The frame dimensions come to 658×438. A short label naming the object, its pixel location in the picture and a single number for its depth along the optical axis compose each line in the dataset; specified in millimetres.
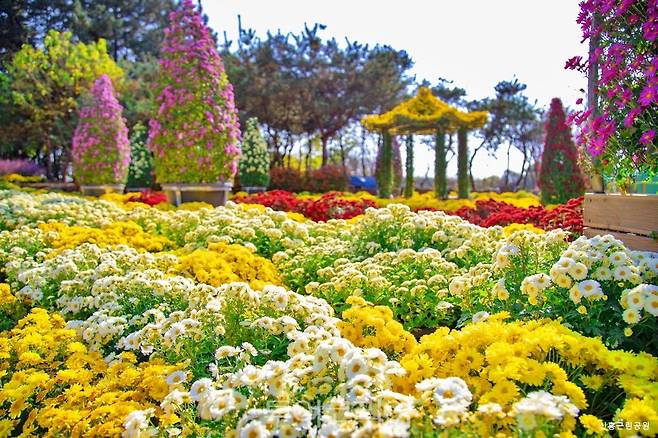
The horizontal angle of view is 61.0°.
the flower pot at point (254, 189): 17391
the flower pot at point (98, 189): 14453
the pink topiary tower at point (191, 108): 9289
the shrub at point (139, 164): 20562
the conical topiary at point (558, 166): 11508
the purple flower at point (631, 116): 3076
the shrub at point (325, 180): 21500
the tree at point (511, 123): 31422
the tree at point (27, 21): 26719
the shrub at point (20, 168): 23219
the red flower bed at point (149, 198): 10676
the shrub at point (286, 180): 21250
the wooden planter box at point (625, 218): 3332
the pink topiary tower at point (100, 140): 14047
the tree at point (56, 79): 21156
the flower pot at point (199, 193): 9781
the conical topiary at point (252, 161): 17328
